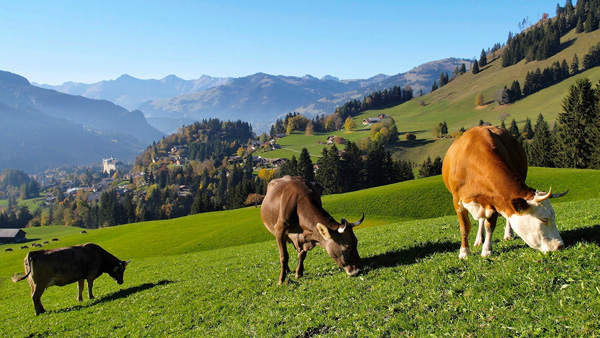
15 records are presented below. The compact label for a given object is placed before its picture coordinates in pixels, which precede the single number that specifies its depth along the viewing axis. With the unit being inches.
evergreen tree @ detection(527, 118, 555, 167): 3440.0
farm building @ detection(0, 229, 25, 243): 4212.6
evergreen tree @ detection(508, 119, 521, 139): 5222.4
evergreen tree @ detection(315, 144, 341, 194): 4121.6
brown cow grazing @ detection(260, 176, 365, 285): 440.1
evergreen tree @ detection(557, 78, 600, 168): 2709.2
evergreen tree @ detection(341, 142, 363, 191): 4173.2
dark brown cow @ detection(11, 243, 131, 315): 684.7
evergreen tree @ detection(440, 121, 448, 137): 6993.1
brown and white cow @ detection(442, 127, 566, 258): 324.8
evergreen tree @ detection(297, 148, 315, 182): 4274.6
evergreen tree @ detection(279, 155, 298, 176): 4360.2
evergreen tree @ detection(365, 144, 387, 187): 4234.7
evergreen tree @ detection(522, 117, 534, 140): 5605.3
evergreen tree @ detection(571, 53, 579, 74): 7829.7
